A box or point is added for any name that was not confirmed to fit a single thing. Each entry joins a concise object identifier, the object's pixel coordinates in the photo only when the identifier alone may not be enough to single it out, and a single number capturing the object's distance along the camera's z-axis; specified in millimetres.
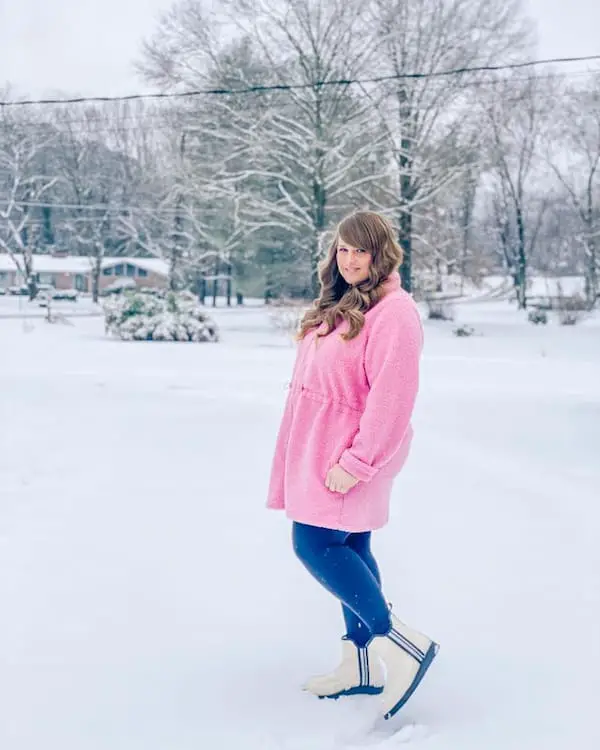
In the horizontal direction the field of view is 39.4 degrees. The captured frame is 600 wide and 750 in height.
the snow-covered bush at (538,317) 22391
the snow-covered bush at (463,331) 19447
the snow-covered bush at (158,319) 17062
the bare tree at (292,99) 20312
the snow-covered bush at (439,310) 23203
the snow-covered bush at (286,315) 18328
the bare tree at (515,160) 23078
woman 2018
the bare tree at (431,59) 20672
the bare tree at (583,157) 26566
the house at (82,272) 22234
